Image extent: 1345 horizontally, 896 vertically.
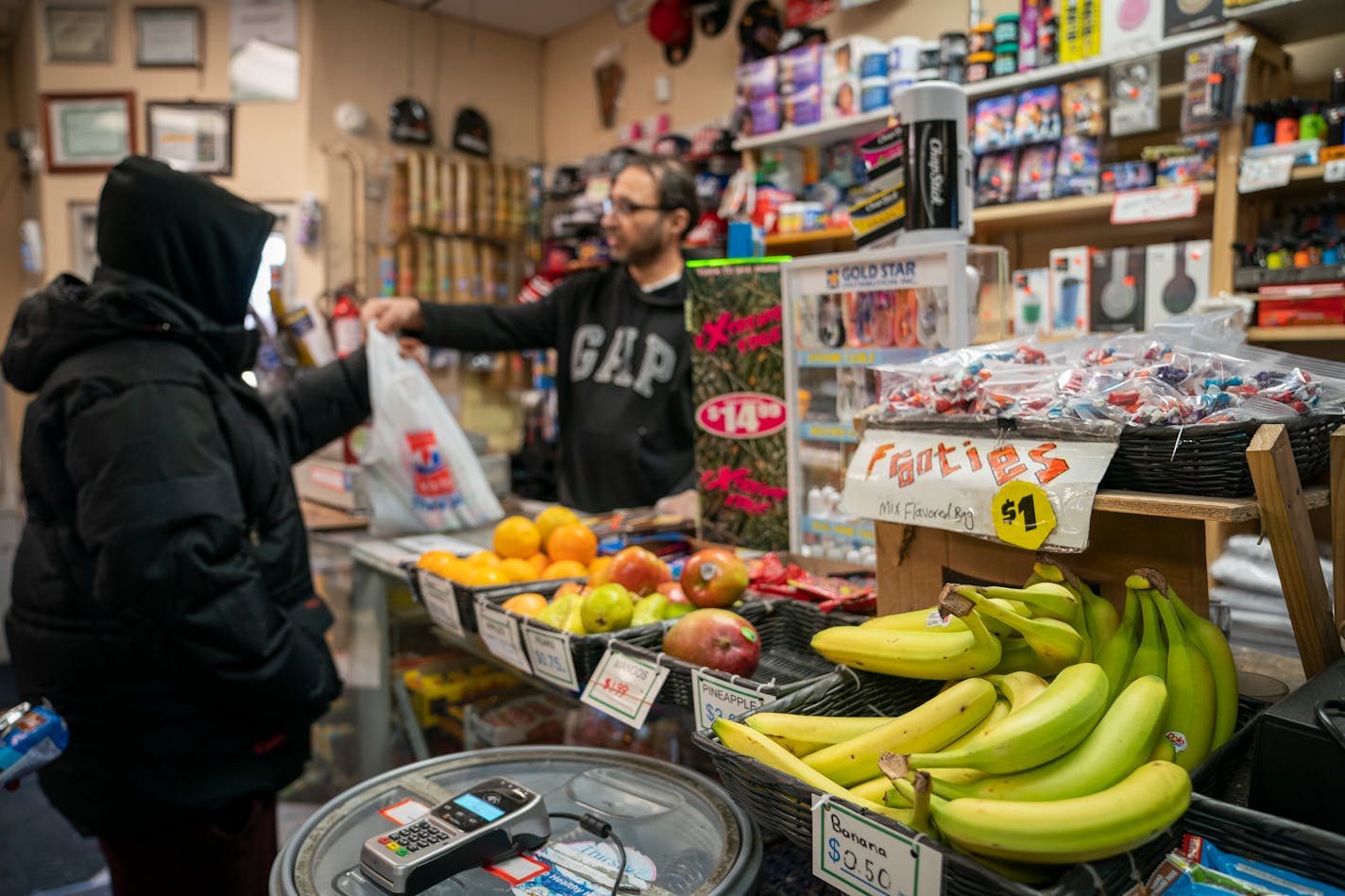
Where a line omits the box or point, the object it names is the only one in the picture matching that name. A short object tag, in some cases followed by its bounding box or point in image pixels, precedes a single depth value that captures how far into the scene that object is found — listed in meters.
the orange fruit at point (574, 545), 1.92
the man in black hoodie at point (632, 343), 2.98
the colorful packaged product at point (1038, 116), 3.20
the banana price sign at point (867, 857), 0.75
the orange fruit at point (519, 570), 1.84
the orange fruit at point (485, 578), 1.77
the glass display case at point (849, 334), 1.59
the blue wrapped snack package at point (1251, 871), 0.76
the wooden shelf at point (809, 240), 3.85
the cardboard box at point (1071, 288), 3.14
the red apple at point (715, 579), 1.53
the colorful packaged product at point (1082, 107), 3.11
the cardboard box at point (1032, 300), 3.23
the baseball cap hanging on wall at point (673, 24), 4.91
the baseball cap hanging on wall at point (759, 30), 4.39
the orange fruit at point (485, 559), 1.88
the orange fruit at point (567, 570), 1.83
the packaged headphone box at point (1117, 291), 3.03
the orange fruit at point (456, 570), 1.83
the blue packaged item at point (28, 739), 1.28
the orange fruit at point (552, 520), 2.02
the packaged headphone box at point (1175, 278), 2.91
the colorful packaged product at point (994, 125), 3.31
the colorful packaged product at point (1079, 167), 3.16
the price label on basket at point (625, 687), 1.28
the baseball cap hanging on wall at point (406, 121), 5.39
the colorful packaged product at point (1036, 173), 3.27
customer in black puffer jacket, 1.65
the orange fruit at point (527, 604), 1.59
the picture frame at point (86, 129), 5.03
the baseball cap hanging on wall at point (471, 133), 5.66
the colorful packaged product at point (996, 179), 3.37
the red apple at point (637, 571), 1.62
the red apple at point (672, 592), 1.61
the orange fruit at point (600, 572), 1.65
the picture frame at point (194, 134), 5.04
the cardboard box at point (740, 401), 1.86
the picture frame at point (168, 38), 5.04
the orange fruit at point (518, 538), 1.98
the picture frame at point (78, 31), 5.00
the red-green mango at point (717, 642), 1.28
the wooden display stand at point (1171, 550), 0.97
